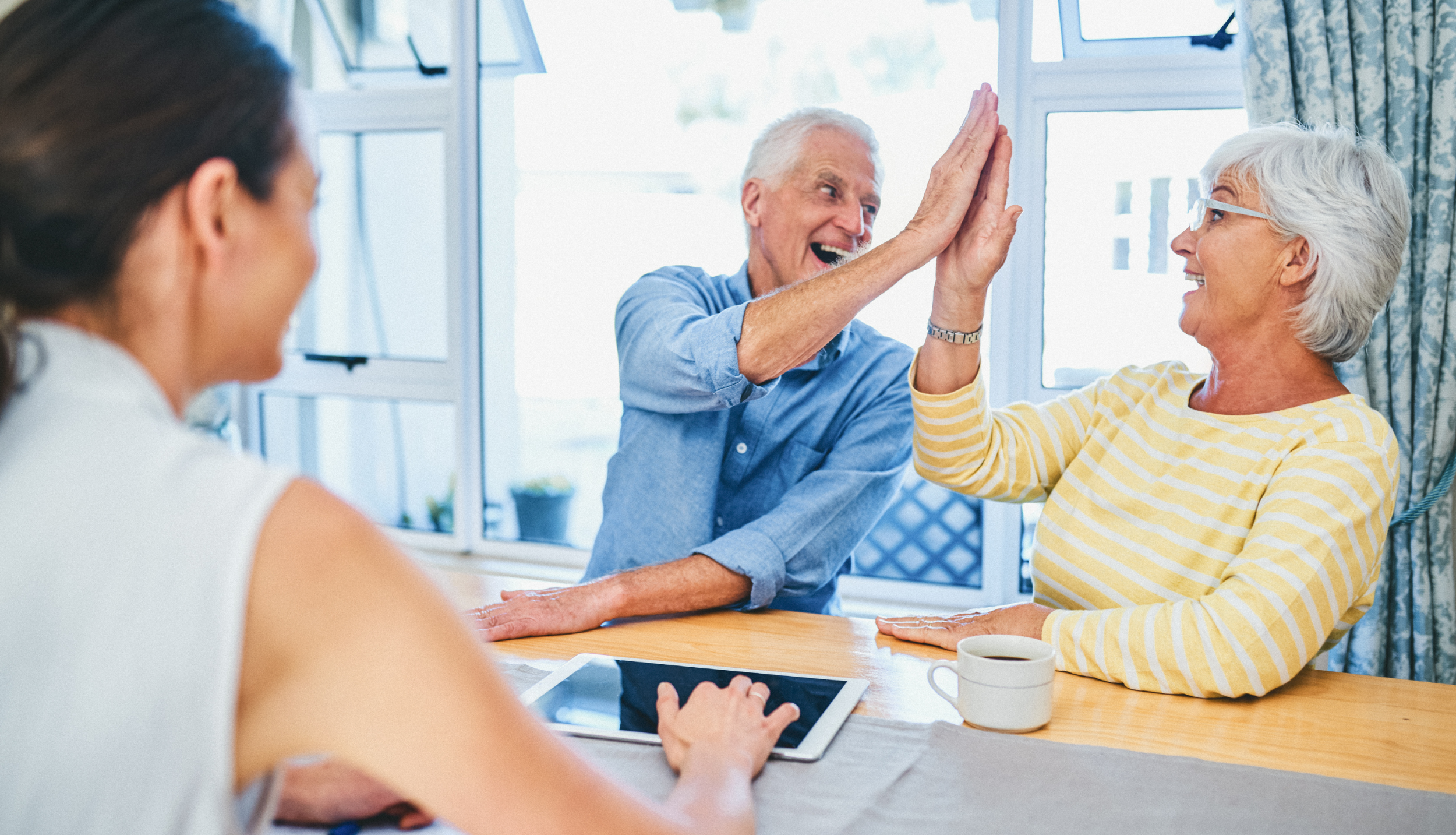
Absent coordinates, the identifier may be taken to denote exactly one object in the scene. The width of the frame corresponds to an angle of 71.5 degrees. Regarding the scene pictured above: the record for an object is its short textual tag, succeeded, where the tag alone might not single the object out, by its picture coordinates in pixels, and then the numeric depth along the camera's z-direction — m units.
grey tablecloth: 0.82
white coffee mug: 0.98
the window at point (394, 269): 3.18
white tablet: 0.98
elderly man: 1.45
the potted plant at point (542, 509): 3.40
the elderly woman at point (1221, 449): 1.12
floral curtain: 2.01
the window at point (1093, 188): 2.49
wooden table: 0.97
